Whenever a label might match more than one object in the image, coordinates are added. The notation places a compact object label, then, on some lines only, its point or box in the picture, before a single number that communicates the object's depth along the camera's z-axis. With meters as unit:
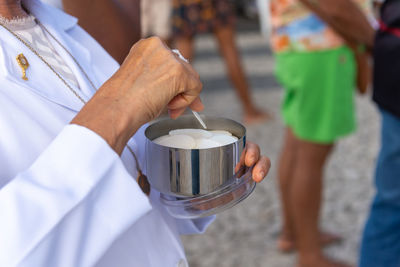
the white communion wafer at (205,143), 0.86
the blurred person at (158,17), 3.80
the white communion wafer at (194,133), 0.92
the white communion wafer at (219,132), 0.94
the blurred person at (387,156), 1.67
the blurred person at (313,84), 2.01
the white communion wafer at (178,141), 0.87
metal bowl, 0.84
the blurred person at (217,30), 4.00
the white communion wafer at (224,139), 0.89
